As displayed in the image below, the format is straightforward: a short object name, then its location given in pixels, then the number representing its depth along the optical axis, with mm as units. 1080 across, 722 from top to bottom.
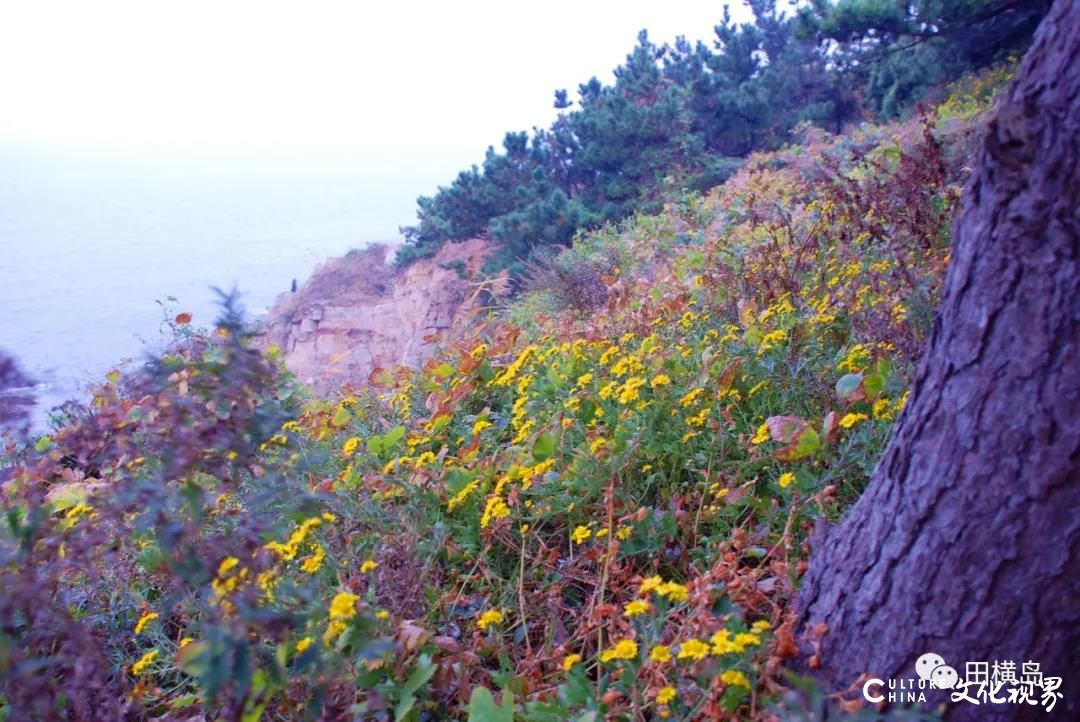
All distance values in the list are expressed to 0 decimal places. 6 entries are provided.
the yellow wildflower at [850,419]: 2387
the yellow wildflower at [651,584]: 1906
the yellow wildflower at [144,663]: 2227
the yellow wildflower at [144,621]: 2311
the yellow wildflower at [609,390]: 2902
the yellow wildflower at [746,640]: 1704
